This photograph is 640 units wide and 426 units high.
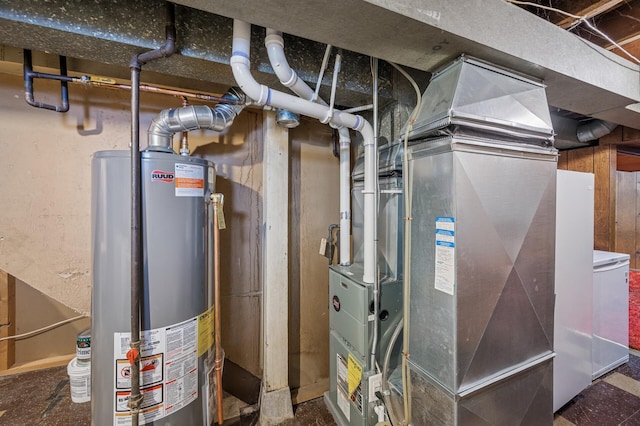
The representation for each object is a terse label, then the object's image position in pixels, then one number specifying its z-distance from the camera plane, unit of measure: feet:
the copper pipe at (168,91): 4.37
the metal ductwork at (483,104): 3.50
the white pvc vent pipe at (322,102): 3.68
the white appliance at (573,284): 5.56
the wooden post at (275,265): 5.69
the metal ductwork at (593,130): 8.18
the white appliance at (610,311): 6.77
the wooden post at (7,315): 5.78
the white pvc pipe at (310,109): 3.52
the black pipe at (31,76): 4.11
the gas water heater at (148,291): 3.73
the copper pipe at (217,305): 4.71
